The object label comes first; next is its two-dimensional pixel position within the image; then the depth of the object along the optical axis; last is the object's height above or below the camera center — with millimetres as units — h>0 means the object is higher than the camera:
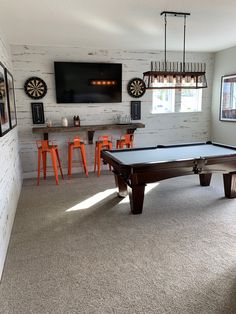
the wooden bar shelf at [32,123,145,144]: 4988 -311
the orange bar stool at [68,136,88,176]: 5141 -701
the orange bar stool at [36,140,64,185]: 4809 -720
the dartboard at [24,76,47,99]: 5031 +541
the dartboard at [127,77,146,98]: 5672 +559
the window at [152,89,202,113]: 6055 +266
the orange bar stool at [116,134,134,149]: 5402 -629
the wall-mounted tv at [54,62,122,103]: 5164 +650
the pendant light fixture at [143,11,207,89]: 3539 +481
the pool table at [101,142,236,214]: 3262 -705
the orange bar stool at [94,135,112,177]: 5230 -691
